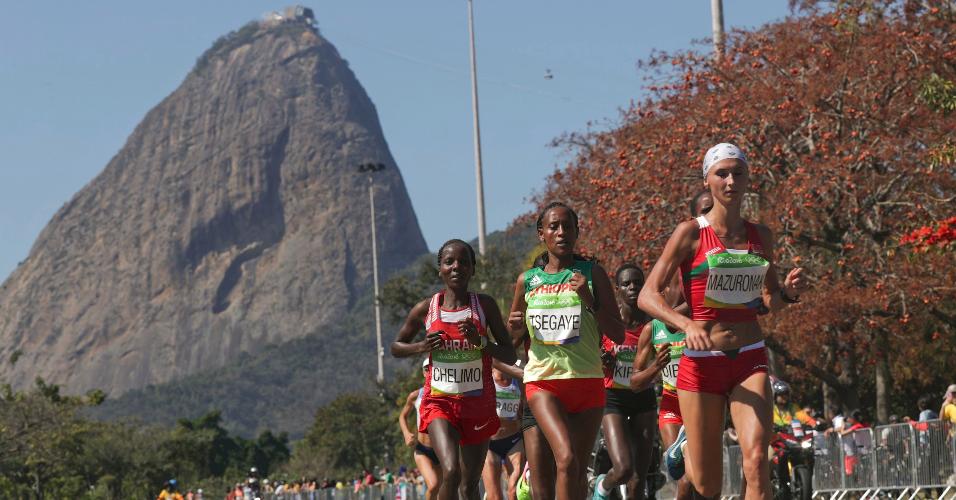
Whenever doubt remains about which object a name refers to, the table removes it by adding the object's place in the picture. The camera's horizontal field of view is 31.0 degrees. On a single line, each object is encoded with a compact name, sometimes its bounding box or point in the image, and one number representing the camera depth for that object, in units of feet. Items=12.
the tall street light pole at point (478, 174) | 168.86
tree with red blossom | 84.79
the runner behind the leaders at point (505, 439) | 46.98
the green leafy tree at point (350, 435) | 372.79
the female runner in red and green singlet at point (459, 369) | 35.45
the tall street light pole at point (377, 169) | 285.00
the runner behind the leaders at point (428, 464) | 42.96
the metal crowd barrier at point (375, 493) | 96.27
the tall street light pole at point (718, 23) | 96.62
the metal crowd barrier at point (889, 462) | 57.67
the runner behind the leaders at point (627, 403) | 38.40
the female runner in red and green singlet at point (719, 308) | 26.84
